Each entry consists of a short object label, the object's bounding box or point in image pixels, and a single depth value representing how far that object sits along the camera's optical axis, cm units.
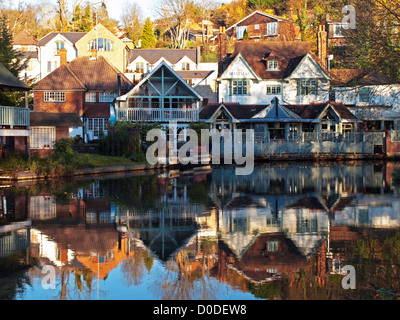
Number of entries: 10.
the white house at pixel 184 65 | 7219
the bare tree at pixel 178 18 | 9125
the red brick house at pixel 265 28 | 8519
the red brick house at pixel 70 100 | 5494
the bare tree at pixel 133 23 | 10119
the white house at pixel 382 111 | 5703
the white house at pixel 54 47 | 7581
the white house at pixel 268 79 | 5972
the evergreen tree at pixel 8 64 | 4282
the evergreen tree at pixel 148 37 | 9174
